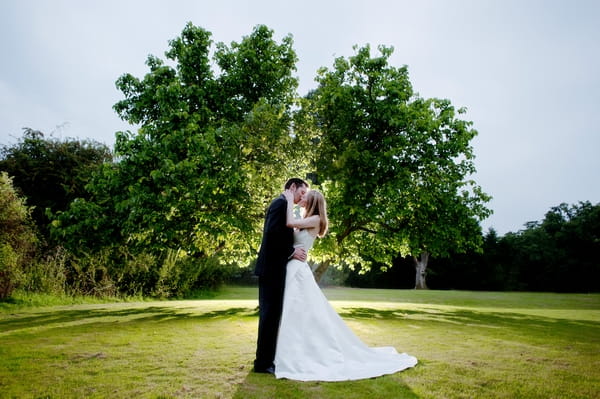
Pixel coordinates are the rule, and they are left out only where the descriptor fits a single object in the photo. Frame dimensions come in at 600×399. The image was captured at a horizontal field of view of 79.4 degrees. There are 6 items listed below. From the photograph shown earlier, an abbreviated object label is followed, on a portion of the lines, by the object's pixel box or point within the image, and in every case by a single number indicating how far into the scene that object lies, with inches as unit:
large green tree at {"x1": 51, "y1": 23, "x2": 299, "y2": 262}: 466.6
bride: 203.3
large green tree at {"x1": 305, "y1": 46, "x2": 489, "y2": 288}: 545.0
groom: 217.0
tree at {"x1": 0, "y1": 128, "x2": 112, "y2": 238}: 892.0
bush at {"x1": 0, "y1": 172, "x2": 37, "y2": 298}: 550.3
